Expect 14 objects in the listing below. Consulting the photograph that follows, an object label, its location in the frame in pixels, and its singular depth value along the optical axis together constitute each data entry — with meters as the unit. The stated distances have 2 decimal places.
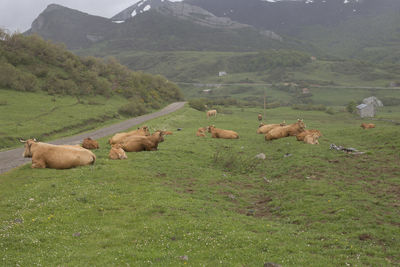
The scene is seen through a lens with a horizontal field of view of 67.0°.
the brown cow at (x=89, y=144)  21.62
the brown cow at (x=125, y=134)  22.91
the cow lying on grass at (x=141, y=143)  21.59
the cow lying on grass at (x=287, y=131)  28.58
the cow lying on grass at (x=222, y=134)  30.66
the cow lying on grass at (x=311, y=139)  24.47
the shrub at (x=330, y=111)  73.66
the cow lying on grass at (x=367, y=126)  33.62
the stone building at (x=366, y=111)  67.53
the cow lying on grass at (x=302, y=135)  25.59
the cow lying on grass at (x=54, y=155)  15.85
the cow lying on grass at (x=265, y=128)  33.47
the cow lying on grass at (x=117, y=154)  18.70
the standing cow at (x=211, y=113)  56.90
